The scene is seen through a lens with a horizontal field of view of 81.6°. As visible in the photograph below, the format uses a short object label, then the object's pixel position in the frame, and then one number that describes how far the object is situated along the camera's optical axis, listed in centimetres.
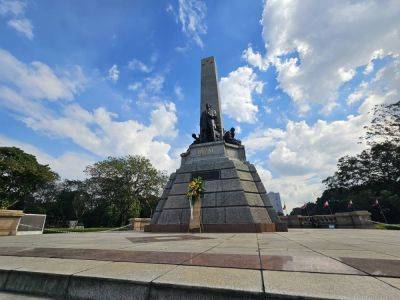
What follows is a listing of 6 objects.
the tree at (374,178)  3459
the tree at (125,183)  4372
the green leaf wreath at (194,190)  1375
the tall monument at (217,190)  1334
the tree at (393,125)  3303
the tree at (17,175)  3459
